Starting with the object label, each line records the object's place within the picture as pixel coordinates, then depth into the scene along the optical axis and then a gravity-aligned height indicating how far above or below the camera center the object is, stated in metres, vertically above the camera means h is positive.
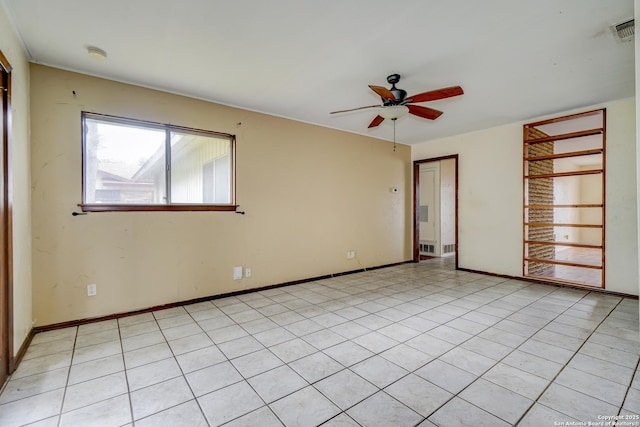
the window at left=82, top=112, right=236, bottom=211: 3.19 +0.58
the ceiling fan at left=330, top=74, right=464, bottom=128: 2.77 +1.17
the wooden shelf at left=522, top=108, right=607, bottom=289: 4.23 +0.41
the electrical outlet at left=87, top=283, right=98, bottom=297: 3.09 -0.83
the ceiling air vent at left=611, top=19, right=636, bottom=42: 2.28 +1.50
